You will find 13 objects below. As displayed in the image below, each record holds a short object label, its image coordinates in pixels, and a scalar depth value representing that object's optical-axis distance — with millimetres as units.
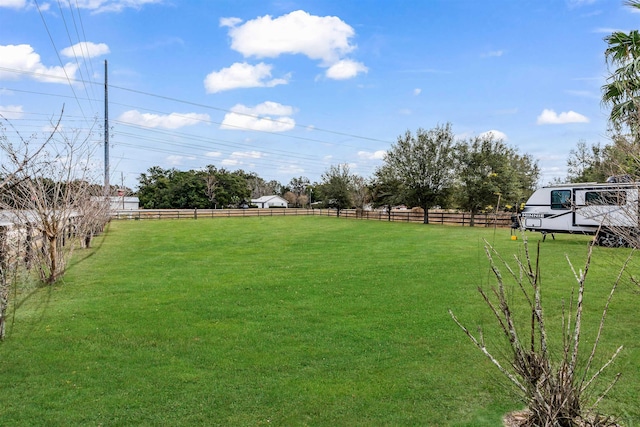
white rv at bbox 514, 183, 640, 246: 14539
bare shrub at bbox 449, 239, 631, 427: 2344
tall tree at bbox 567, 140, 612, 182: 25984
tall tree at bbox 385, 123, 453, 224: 27734
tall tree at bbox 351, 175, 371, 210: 40344
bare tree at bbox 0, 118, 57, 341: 4566
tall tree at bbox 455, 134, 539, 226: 24906
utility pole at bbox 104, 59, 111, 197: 22203
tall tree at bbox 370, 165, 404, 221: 28814
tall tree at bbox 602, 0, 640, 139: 6296
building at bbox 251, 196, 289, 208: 68556
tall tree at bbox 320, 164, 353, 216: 38031
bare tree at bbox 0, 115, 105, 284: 7633
